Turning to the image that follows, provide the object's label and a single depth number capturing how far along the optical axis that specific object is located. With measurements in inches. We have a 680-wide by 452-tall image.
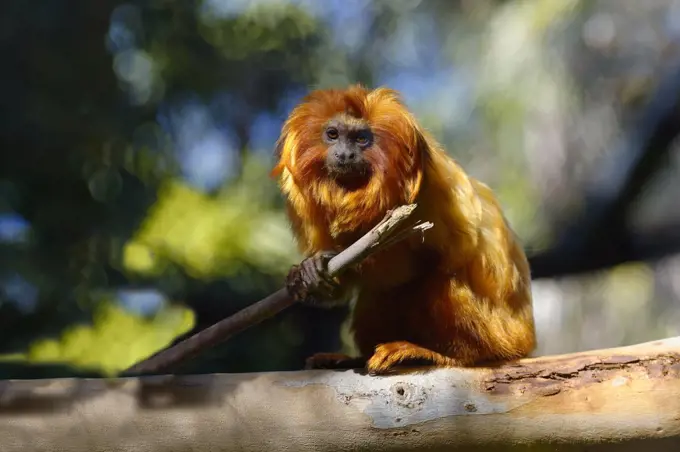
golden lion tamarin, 192.4
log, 161.0
